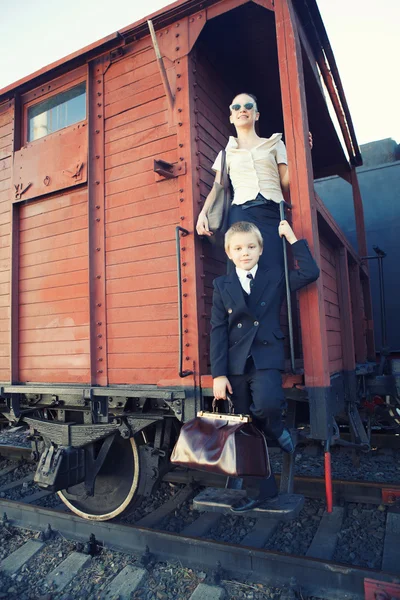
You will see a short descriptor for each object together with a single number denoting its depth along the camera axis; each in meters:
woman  3.11
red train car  3.00
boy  2.51
